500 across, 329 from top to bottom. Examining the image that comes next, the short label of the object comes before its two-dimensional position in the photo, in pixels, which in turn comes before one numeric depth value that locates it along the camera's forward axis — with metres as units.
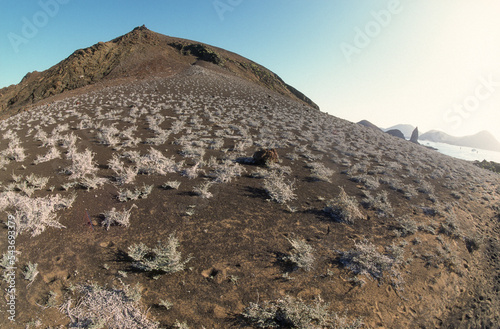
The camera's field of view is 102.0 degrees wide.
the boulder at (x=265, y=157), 9.88
